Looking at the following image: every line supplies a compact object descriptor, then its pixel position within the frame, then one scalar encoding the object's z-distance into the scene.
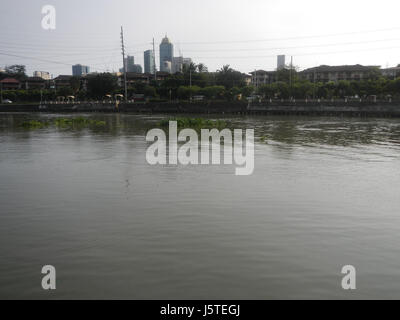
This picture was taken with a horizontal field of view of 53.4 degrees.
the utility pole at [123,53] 80.06
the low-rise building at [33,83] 114.44
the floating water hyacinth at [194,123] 34.25
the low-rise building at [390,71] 106.69
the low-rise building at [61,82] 116.00
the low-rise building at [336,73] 100.12
